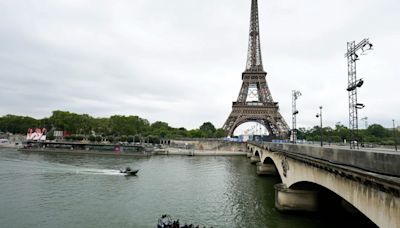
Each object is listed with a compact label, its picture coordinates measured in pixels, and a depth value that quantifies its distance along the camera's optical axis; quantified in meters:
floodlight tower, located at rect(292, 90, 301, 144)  34.07
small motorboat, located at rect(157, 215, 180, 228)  17.97
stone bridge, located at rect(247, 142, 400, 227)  9.28
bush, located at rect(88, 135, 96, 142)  107.51
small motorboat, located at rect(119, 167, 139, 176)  42.72
